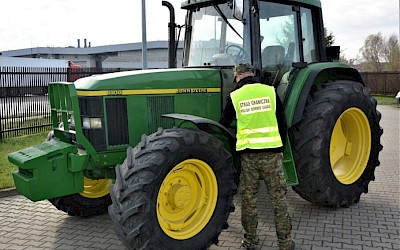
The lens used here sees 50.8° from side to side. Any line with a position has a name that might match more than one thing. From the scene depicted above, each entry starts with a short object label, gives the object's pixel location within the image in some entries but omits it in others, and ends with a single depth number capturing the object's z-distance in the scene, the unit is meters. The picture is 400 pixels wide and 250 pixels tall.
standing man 4.16
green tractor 3.85
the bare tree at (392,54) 36.94
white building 39.97
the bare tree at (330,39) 25.88
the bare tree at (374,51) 47.25
